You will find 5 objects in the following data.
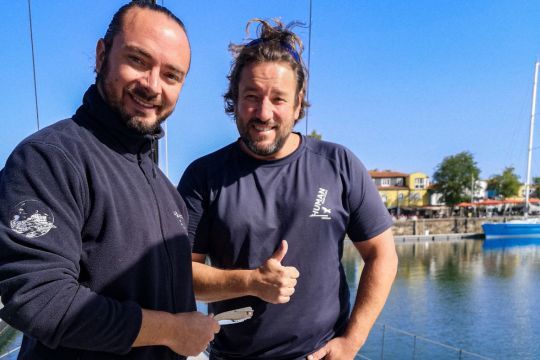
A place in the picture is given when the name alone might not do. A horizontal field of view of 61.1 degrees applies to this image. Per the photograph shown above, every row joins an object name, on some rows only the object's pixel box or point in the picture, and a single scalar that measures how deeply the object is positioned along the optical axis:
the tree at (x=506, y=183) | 57.86
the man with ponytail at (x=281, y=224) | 1.66
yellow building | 54.38
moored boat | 42.75
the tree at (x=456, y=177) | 53.84
